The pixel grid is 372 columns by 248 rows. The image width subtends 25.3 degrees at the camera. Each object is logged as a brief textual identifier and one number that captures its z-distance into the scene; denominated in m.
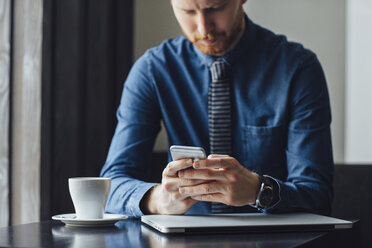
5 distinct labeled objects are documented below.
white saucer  1.40
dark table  1.23
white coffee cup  1.45
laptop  1.33
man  1.79
